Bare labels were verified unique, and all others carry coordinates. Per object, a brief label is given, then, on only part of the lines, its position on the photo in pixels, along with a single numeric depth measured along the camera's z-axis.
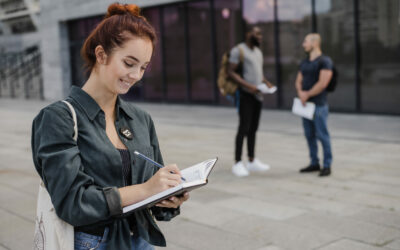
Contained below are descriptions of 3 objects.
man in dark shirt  6.31
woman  1.67
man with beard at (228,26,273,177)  6.52
